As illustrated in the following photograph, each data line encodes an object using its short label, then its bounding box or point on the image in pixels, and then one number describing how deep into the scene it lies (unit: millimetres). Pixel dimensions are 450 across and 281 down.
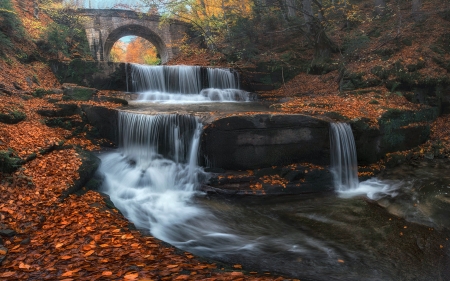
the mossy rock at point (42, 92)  10352
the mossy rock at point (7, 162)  5434
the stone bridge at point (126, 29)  22625
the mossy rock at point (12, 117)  7463
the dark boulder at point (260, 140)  7887
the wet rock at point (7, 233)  4043
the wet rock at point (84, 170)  5797
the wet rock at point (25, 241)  3952
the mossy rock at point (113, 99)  11031
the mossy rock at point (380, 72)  11541
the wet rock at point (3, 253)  3506
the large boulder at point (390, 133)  8547
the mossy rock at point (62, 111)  9055
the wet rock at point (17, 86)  10180
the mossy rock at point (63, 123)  8883
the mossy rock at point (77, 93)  10477
